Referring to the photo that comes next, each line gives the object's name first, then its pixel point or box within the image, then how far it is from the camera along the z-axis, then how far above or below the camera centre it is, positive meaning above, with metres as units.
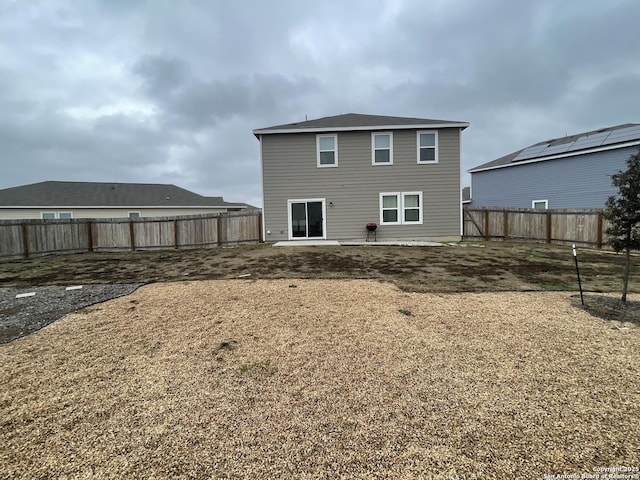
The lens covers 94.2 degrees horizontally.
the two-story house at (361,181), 14.39 +2.05
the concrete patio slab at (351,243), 12.89 -0.90
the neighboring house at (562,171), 15.24 +2.87
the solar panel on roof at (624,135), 14.47 +4.13
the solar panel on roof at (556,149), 17.56 +4.24
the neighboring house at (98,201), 21.31 +2.28
